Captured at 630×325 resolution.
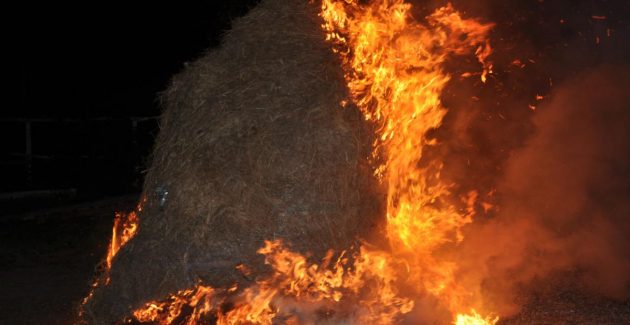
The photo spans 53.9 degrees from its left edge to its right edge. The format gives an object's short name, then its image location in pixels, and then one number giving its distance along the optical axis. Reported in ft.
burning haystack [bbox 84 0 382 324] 15.31
